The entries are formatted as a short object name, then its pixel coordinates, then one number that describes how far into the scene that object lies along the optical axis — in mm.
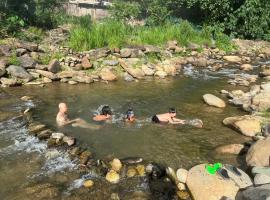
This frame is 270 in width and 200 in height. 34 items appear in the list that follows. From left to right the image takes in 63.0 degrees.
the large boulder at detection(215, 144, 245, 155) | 6068
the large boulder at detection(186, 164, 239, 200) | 4553
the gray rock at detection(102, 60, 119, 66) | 11389
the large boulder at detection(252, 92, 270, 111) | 8291
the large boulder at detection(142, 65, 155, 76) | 11440
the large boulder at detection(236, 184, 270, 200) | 4053
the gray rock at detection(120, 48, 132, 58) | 11907
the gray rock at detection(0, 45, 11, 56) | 10440
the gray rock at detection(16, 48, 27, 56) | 10573
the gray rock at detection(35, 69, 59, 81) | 10190
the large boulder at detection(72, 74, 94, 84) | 10276
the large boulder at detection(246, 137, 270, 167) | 5233
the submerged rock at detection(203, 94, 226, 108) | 8701
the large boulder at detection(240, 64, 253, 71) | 12966
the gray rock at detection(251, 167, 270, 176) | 4815
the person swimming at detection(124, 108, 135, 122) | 7380
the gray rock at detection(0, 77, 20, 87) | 9417
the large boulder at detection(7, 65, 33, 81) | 9808
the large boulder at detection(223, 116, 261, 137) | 6874
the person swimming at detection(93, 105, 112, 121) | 7440
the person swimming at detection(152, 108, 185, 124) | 7370
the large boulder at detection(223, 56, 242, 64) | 14083
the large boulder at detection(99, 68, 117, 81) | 10645
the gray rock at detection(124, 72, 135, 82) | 10772
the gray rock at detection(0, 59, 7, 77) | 9651
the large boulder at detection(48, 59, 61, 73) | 10419
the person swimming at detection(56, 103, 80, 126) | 7070
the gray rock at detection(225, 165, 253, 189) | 4709
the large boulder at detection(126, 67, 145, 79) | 11058
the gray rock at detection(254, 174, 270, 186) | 4580
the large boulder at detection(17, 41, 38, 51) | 11010
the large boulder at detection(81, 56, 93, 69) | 10945
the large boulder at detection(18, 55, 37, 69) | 10291
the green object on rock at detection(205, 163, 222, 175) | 4976
